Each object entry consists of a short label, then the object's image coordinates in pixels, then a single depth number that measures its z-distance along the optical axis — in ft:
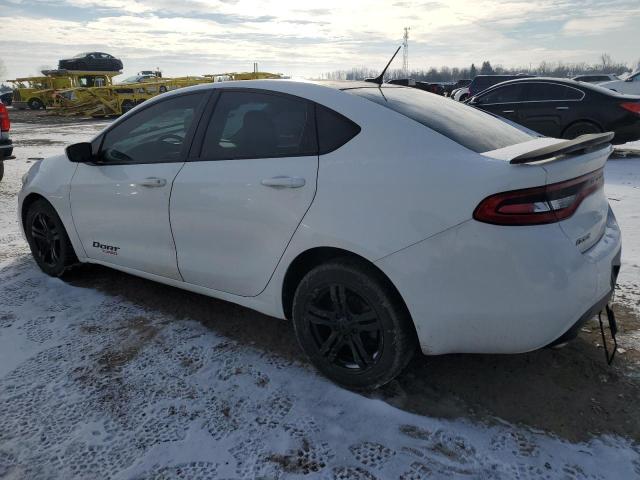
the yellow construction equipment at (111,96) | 84.07
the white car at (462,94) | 58.29
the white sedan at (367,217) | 6.93
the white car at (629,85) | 59.36
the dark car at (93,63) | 126.93
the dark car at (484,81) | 59.26
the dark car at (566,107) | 29.37
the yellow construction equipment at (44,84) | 103.81
